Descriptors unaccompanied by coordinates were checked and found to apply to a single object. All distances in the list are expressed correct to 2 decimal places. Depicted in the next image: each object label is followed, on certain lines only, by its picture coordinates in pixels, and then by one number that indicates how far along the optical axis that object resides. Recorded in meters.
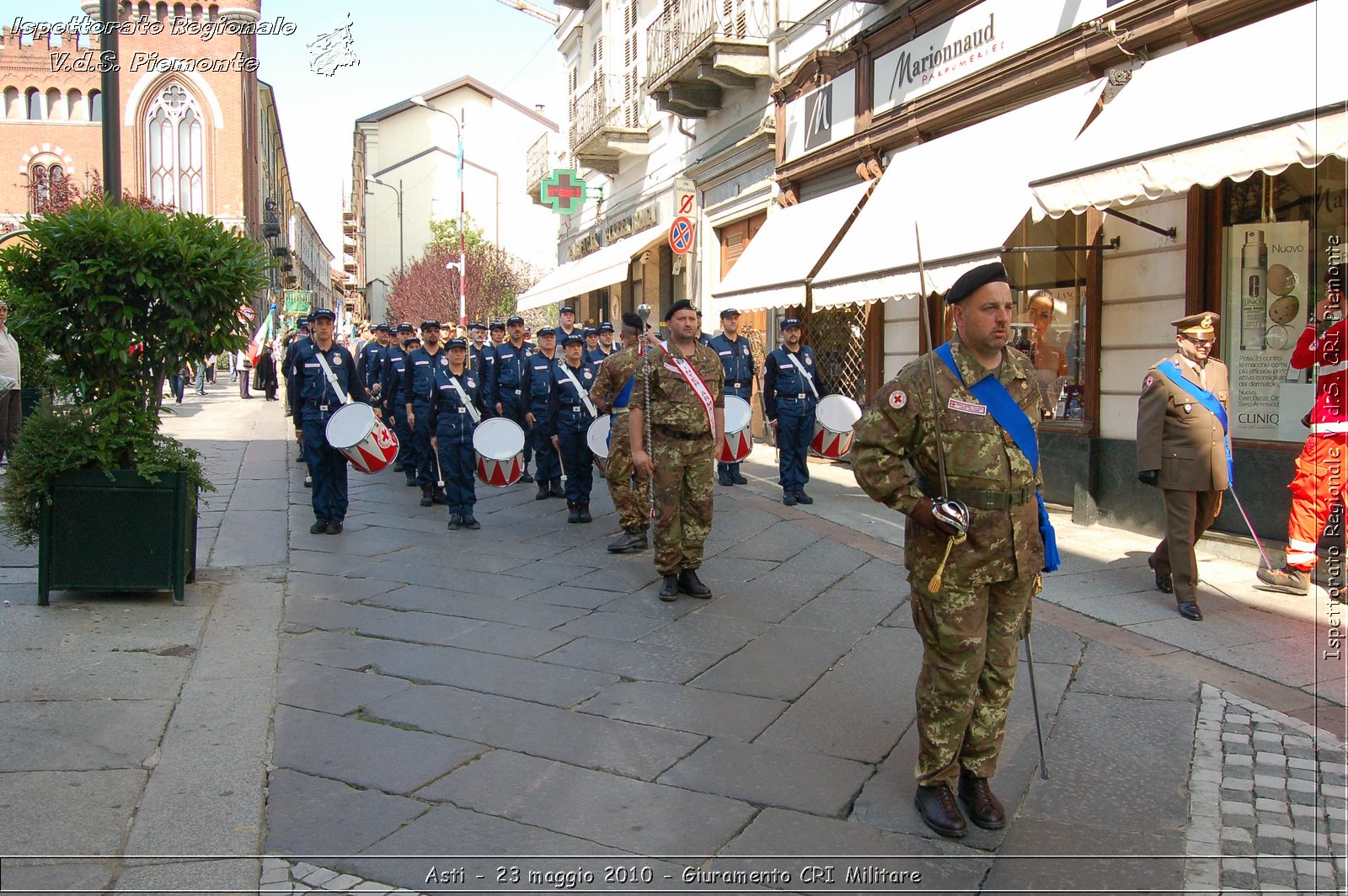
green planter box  5.79
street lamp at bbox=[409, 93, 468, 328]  29.61
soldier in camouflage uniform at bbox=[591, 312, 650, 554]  7.82
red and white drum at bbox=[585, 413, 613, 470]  9.15
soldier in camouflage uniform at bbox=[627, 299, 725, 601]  6.47
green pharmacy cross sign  25.27
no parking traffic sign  13.55
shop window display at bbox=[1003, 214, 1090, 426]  9.16
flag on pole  23.38
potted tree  5.70
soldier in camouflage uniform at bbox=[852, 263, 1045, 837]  3.39
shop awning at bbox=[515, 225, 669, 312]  18.83
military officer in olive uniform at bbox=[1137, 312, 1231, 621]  6.00
